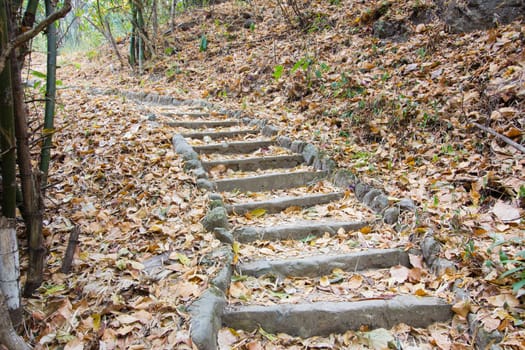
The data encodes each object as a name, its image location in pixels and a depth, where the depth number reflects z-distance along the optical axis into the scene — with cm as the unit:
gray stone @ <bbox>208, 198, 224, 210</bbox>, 319
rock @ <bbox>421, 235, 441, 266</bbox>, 270
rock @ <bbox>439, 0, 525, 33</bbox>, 491
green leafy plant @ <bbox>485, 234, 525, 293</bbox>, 217
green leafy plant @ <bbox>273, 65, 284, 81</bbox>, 642
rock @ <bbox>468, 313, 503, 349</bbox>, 204
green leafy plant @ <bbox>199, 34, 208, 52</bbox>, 945
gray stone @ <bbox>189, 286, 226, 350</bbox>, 195
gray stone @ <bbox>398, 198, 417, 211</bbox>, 315
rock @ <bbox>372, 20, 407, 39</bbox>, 608
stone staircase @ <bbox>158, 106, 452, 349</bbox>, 232
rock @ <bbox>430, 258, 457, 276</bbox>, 254
